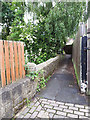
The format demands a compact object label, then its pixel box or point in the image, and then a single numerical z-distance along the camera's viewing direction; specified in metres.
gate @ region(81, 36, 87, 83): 2.97
